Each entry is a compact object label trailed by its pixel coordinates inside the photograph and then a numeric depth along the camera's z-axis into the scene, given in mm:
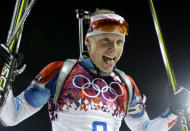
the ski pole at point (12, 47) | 3528
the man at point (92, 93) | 3732
